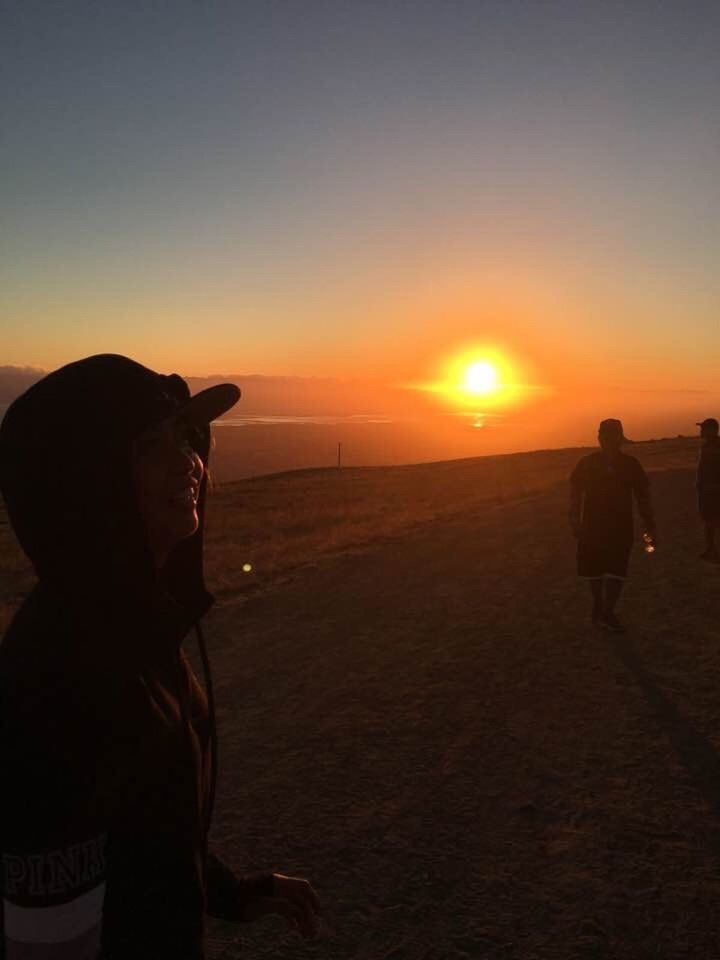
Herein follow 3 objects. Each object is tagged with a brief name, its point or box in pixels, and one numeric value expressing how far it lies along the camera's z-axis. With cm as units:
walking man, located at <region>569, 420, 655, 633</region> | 784
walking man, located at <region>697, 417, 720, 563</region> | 1095
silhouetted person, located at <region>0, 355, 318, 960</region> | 124
